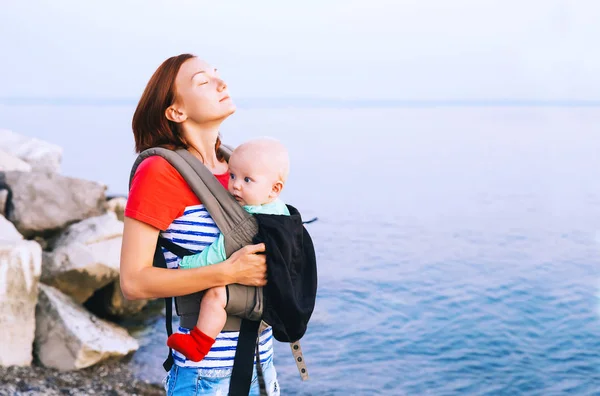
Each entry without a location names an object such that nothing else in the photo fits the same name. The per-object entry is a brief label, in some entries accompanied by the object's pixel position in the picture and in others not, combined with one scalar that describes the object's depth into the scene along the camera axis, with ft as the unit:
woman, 6.93
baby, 7.08
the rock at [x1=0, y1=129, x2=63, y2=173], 37.37
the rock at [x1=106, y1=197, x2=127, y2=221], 30.58
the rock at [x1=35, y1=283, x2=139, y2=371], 20.58
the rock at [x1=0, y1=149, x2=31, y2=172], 30.78
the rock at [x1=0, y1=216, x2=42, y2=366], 19.24
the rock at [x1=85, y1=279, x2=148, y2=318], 25.94
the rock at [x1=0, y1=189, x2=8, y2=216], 25.75
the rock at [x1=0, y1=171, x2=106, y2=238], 25.72
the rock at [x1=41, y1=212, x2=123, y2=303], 23.38
